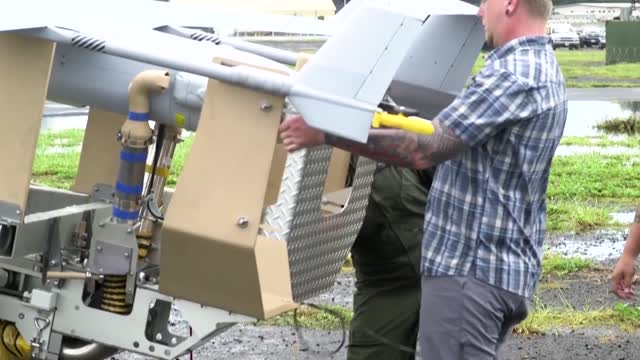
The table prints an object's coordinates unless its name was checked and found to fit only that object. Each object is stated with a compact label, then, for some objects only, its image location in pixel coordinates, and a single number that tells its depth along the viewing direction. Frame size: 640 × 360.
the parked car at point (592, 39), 110.48
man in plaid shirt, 6.48
